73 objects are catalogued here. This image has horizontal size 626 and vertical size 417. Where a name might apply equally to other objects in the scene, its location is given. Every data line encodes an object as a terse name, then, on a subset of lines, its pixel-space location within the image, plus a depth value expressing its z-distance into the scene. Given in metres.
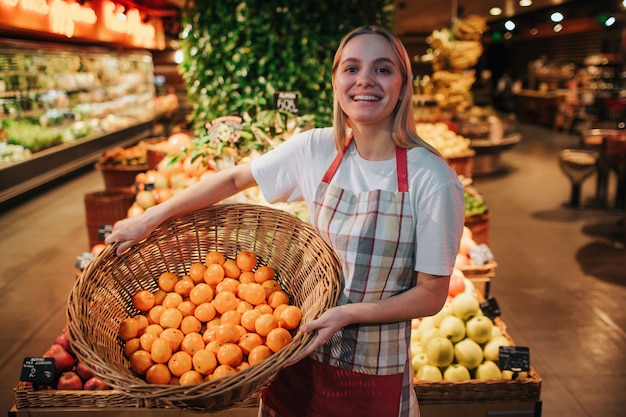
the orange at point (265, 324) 1.71
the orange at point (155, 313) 1.83
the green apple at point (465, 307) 2.76
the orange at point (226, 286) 1.88
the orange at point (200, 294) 1.88
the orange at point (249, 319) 1.75
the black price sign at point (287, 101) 3.54
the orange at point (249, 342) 1.69
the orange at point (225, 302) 1.85
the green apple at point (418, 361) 2.55
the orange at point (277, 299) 1.85
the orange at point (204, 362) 1.62
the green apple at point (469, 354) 2.52
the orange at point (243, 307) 1.83
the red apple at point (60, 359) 2.46
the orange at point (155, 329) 1.76
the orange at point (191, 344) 1.70
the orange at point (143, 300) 1.88
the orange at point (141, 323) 1.79
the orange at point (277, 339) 1.64
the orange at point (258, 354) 1.64
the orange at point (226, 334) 1.71
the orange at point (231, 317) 1.79
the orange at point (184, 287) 1.92
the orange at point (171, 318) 1.79
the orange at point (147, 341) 1.70
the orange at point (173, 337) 1.70
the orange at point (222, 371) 1.57
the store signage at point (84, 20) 6.59
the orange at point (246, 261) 1.97
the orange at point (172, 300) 1.87
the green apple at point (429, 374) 2.46
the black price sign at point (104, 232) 3.11
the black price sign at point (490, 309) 2.79
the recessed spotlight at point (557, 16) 12.62
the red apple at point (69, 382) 2.37
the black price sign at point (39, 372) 2.24
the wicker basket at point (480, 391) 2.36
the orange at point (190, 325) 1.78
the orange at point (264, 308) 1.79
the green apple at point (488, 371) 2.47
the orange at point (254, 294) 1.85
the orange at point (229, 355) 1.63
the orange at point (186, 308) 1.84
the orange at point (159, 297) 1.92
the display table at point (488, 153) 9.16
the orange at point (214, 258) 1.97
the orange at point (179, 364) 1.64
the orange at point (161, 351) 1.65
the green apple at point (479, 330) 2.64
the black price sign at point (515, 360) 2.34
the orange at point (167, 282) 1.94
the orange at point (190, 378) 1.59
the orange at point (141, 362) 1.65
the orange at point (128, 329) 1.75
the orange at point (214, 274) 1.92
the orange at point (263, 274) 1.93
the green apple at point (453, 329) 2.63
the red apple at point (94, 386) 2.37
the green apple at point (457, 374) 2.47
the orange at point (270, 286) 1.90
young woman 1.47
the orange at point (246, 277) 1.93
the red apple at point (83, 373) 2.46
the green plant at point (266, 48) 3.76
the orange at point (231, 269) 1.96
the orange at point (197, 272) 1.96
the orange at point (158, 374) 1.62
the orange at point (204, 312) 1.84
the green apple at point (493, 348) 2.59
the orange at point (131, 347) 1.70
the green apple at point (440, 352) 2.52
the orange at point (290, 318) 1.71
